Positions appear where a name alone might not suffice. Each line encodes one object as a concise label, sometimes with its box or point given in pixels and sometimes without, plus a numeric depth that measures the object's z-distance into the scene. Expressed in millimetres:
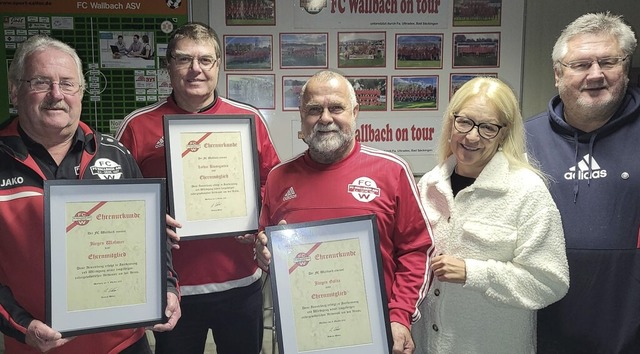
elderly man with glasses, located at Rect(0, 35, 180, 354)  1549
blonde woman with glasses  1639
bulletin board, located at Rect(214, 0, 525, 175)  3402
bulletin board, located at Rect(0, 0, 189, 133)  3354
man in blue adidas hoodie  1811
